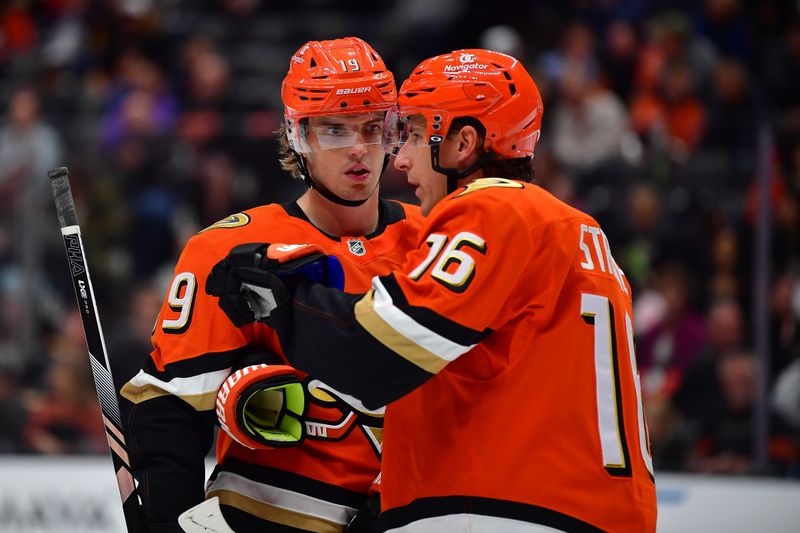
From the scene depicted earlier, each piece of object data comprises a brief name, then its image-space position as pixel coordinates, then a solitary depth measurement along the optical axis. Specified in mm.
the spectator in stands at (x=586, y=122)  10789
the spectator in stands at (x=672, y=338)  9914
